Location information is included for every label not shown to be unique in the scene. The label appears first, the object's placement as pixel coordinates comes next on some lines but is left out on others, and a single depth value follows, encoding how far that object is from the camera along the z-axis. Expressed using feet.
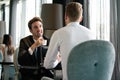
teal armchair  7.04
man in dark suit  10.48
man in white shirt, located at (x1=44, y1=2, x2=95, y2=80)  7.74
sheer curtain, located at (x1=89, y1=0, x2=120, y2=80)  13.21
